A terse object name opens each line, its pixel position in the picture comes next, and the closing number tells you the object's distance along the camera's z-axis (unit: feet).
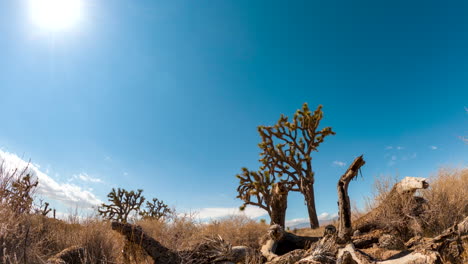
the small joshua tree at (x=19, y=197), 22.10
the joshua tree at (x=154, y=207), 106.04
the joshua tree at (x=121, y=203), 93.86
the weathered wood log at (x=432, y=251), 16.16
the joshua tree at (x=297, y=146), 57.67
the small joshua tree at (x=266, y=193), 42.57
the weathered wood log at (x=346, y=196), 22.53
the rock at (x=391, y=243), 19.77
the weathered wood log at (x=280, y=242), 24.82
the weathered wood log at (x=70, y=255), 19.42
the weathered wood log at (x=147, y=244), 20.51
